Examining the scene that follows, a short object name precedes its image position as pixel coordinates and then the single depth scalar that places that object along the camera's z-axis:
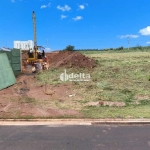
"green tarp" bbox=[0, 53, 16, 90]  12.01
